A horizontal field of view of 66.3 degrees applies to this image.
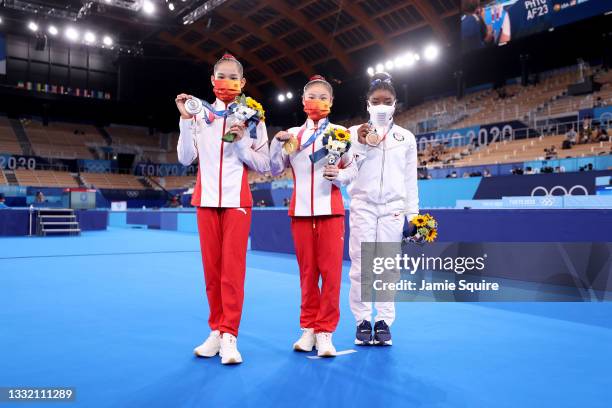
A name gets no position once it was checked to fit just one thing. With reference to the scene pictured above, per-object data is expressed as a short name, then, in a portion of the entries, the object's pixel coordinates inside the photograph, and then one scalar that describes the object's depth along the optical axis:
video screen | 17.64
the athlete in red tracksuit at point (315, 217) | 3.18
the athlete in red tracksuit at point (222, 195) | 3.05
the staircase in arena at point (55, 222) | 14.45
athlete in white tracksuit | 3.34
